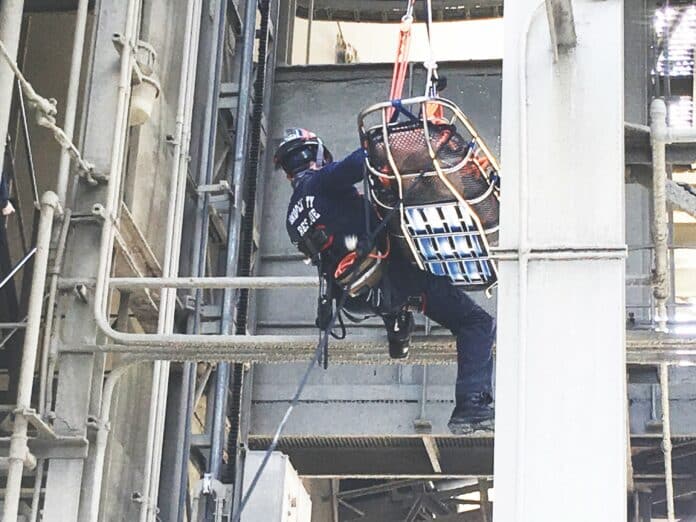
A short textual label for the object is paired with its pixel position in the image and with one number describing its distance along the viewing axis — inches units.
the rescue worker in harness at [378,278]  377.1
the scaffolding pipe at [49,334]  443.8
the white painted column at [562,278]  265.0
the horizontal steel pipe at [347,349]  388.5
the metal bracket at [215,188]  581.0
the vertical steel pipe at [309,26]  768.9
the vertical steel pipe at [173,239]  497.1
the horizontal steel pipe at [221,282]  409.7
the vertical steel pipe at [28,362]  406.9
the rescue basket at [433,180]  339.3
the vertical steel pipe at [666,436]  409.1
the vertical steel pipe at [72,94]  454.9
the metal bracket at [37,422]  412.5
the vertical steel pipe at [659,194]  347.3
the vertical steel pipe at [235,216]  579.2
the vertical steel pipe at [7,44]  413.1
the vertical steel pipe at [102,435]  439.2
